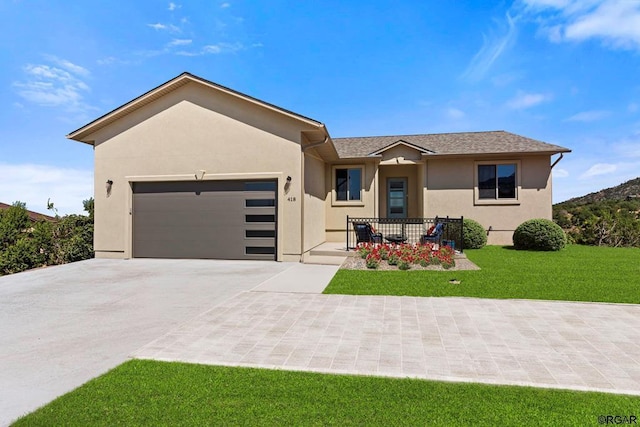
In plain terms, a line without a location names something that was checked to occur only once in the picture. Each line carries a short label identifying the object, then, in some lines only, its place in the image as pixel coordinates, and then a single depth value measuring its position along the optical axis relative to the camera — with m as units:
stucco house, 11.40
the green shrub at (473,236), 13.96
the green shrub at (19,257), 11.74
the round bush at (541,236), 13.08
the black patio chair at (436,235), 12.05
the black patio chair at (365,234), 12.42
